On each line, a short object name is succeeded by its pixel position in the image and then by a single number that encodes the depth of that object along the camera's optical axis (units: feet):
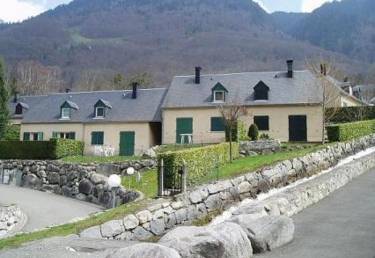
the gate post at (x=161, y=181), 45.06
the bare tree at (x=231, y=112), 100.75
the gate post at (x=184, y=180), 45.96
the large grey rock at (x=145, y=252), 23.44
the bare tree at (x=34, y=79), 261.44
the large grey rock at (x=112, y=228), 34.76
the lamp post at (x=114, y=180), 56.29
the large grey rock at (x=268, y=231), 32.24
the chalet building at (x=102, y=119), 133.59
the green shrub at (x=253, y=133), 107.14
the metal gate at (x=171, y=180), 45.55
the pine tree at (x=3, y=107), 140.97
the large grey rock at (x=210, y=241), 26.96
